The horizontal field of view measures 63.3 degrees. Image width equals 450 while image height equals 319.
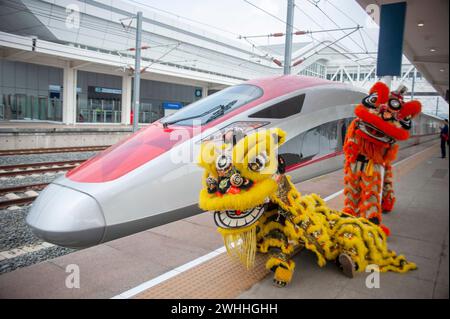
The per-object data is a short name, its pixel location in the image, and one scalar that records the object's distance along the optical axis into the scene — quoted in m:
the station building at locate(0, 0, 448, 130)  19.06
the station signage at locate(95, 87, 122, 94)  28.73
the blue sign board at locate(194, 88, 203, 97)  34.79
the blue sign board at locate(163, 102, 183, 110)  34.47
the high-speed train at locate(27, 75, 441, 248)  3.70
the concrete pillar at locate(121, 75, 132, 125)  27.36
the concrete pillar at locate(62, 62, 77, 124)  23.19
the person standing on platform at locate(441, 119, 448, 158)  12.15
